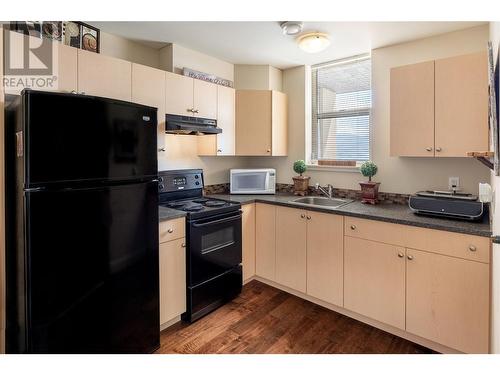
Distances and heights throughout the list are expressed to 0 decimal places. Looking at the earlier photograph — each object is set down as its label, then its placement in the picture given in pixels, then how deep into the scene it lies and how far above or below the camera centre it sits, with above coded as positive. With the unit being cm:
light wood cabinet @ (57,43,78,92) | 180 +72
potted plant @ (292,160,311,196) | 315 +2
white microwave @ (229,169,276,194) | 316 +1
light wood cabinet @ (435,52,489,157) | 195 +55
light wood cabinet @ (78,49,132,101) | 191 +74
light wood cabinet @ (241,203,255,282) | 281 -58
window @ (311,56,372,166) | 296 +77
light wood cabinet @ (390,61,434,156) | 218 +57
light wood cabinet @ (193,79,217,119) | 269 +80
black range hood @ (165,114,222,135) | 239 +50
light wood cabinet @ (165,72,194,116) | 245 +77
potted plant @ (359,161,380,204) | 263 -3
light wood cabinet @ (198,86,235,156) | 294 +53
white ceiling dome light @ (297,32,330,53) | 239 +118
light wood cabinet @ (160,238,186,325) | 213 -75
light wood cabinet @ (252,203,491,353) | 178 -67
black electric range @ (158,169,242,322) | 229 -53
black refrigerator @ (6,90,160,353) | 139 -22
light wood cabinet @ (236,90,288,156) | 313 +66
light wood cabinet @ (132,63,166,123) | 221 +76
